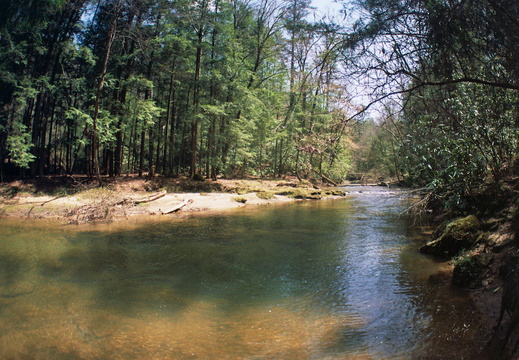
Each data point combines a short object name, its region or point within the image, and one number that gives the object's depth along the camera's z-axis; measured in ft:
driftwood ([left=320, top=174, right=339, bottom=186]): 99.43
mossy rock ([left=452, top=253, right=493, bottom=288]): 18.89
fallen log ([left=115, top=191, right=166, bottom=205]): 48.30
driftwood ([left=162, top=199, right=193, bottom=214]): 49.67
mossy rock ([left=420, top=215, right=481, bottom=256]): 25.10
